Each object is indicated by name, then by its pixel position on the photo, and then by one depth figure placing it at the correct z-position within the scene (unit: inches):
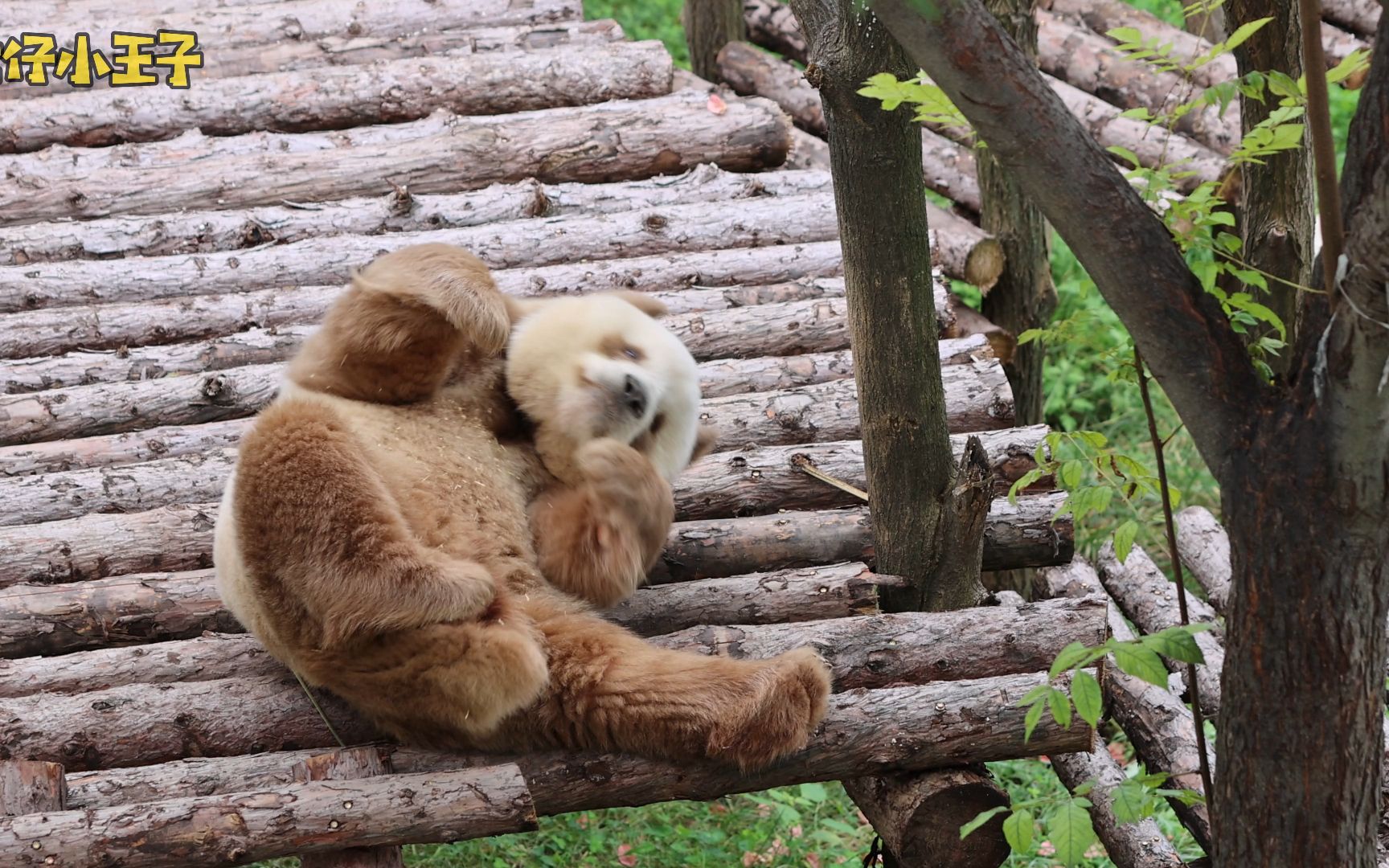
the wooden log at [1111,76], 563.5
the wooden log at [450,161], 408.8
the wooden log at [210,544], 275.7
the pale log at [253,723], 221.1
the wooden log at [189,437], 308.5
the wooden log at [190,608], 258.2
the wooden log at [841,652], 241.8
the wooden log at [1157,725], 297.6
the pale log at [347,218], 387.5
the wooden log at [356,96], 453.7
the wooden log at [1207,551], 383.6
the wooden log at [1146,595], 370.3
